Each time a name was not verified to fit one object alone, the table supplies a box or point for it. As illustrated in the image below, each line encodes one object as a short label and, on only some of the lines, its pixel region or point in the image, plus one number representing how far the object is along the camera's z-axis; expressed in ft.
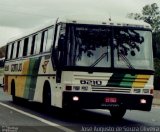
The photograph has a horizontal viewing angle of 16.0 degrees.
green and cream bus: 51.42
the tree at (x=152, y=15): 388.33
